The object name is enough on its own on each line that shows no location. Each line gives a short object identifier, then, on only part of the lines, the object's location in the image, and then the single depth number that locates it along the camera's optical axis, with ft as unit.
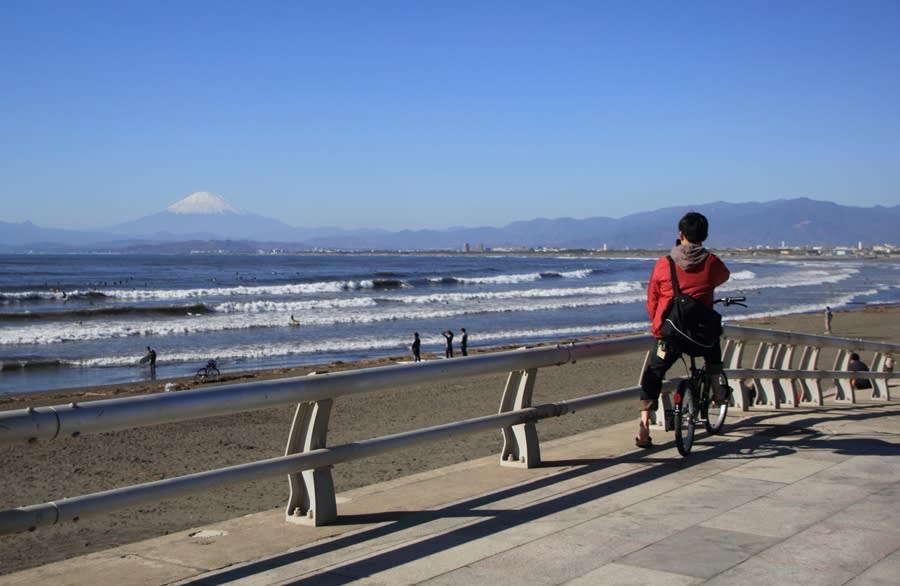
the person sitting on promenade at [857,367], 45.36
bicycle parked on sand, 79.97
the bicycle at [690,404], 23.12
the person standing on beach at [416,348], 86.91
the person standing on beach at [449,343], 91.73
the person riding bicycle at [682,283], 22.50
